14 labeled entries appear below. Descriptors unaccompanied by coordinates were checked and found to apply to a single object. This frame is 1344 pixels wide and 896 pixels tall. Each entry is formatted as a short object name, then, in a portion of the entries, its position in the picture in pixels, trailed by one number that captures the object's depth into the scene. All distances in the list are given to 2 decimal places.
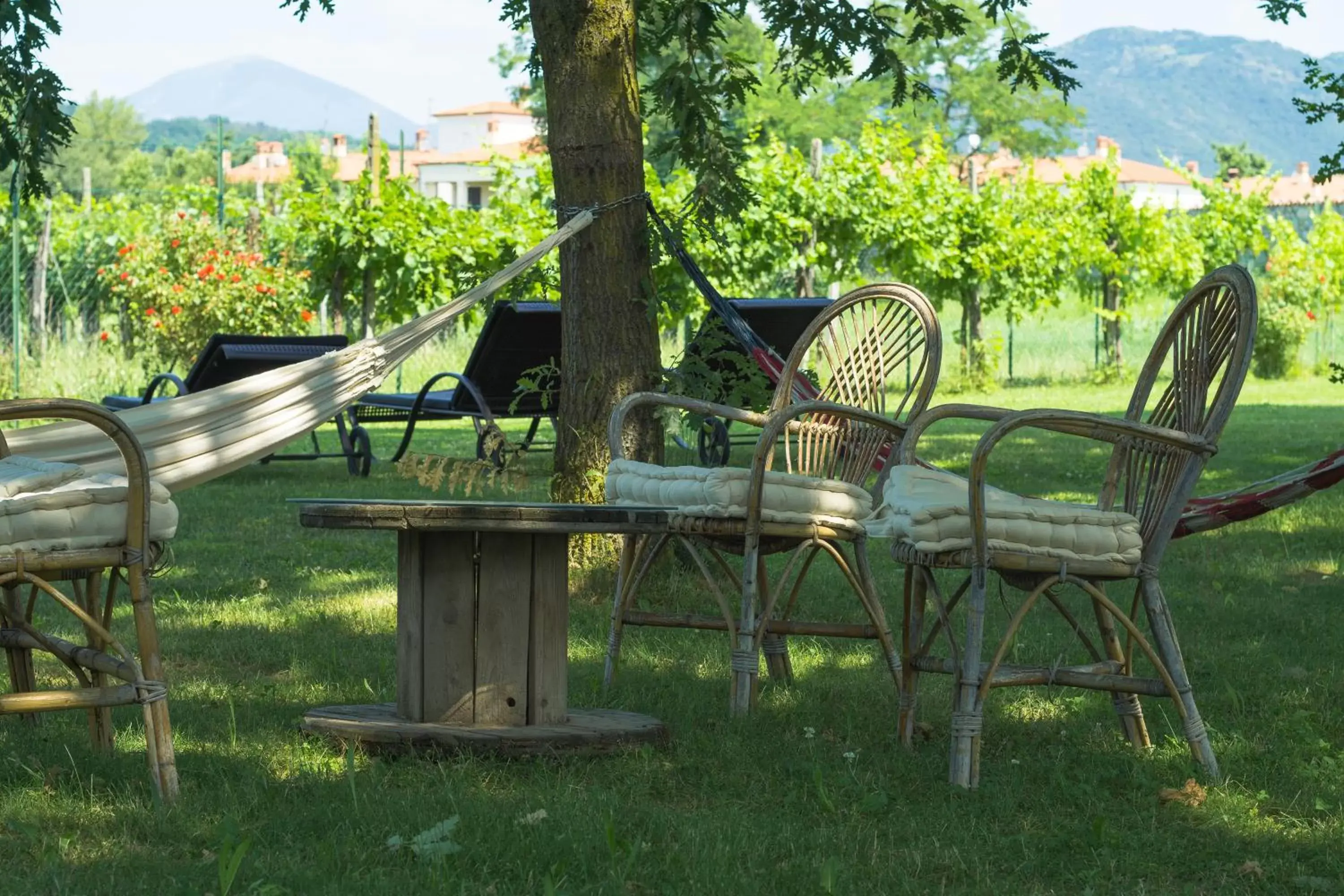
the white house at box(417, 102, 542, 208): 149.36
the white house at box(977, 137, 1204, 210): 165.82
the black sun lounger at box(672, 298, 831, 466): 14.46
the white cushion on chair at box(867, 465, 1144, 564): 4.99
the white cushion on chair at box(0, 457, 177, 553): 4.47
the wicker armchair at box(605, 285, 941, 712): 5.94
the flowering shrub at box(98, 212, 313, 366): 22.11
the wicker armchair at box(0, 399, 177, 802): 4.54
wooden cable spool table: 5.23
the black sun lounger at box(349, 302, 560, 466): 13.83
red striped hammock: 5.84
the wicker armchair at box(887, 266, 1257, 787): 5.01
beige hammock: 6.26
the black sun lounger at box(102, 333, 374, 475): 13.76
